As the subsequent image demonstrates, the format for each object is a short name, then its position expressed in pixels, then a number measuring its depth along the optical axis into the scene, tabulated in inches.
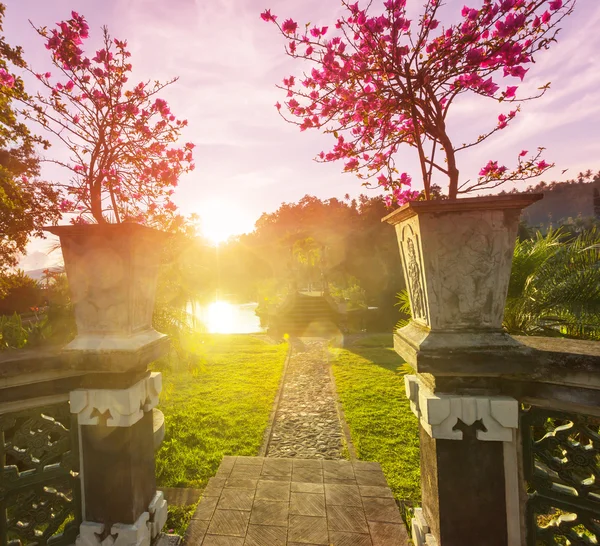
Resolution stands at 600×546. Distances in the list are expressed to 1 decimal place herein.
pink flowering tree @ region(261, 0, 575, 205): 91.2
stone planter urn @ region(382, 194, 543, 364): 85.1
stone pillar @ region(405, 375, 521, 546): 88.2
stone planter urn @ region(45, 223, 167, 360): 96.0
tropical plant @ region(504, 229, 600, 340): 159.9
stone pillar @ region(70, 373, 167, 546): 98.3
